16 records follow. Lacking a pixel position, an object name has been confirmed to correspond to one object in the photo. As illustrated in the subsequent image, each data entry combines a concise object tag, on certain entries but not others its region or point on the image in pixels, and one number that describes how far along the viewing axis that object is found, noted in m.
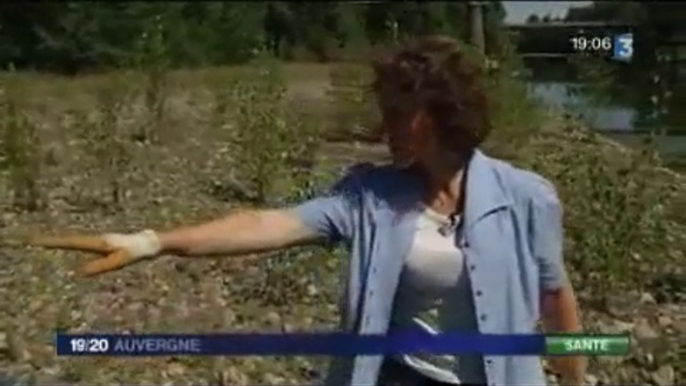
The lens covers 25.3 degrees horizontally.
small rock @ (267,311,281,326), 4.80
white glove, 2.27
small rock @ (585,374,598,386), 4.05
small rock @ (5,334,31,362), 4.47
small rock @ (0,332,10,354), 4.52
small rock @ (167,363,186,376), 4.31
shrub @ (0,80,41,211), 5.52
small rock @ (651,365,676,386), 4.03
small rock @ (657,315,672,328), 4.25
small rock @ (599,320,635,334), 4.08
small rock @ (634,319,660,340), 4.21
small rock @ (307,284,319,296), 4.71
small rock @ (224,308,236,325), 4.86
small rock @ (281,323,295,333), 4.46
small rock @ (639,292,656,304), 4.51
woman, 2.39
